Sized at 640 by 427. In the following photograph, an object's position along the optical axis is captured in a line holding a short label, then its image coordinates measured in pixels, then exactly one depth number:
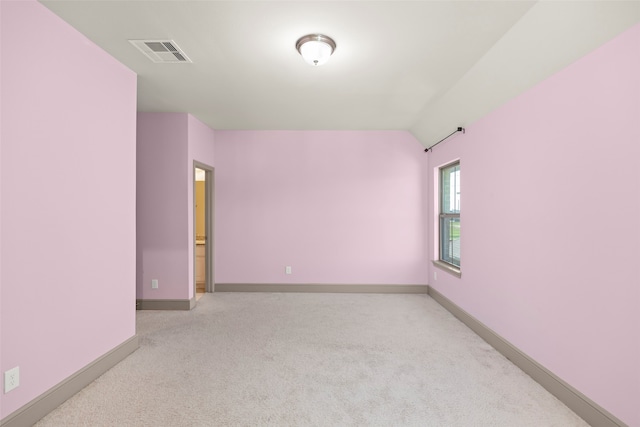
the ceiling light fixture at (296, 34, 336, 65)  2.38
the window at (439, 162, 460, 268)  4.42
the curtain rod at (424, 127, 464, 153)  3.80
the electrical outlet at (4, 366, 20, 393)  1.83
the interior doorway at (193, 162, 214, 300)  5.11
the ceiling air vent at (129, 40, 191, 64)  2.48
